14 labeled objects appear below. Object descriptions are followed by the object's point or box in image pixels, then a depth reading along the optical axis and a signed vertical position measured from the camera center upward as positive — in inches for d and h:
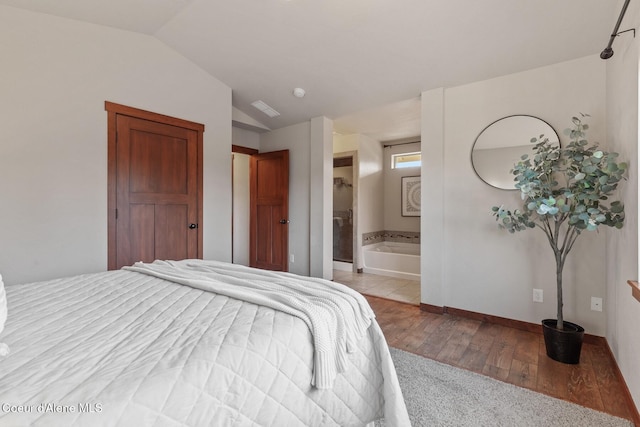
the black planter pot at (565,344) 84.5 -36.3
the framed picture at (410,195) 222.7 +12.8
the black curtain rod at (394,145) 222.2 +51.5
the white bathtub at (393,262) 189.4 -31.6
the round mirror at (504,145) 107.1 +24.7
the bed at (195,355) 27.2 -15.5
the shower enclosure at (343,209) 215.2 +2.4
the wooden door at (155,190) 117.1 +9.1
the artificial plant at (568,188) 75.3 +6.6
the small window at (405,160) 224.2 +39.3
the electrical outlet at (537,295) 107.1 -28.7
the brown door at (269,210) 181.9 +1.3
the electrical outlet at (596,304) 97.2 -28.6
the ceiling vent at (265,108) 160.2 +55.4
